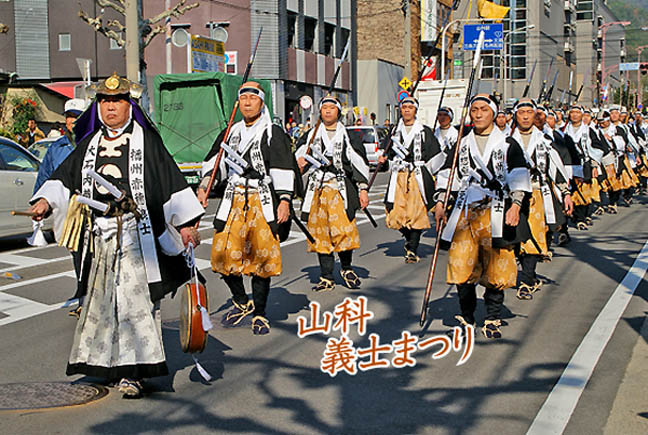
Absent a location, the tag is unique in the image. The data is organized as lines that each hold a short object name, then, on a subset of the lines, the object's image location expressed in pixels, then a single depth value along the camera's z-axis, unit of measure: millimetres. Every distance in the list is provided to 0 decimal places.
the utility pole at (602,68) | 106988
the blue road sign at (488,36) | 43125
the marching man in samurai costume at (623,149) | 16719
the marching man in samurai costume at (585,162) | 13145
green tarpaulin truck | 21719
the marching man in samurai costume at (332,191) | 8727
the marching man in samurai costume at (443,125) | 11598
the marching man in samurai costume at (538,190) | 8375
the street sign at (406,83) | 30312
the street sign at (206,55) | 28828
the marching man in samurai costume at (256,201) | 6812
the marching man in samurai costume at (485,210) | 6438
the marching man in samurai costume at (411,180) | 10609
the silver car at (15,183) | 11820
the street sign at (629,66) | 76681
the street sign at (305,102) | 32022
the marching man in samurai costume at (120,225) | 4965
